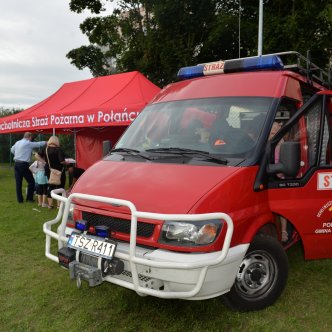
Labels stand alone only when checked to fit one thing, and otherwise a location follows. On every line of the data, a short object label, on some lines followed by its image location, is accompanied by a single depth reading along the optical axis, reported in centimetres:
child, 923
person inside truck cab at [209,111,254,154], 353
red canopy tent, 923
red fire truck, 294
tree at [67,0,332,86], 1341
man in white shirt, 984
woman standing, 860
